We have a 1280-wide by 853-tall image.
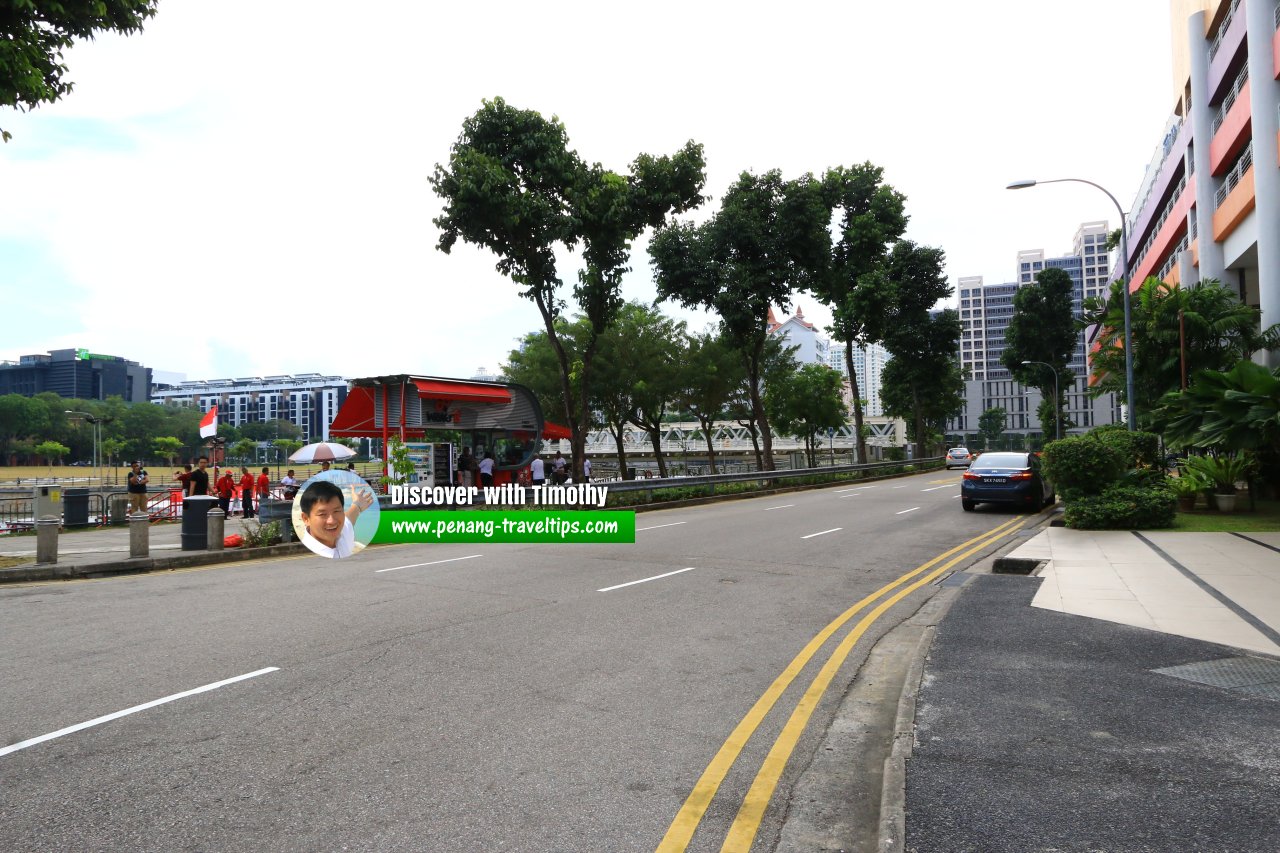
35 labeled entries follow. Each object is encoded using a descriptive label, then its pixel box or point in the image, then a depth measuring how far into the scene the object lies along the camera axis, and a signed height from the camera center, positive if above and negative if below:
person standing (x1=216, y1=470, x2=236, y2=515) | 22.14 -0.90
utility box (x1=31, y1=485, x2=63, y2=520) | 17.91 -0.98
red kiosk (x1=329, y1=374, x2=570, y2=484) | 21.77 +1.14
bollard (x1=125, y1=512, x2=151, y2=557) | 13.10 -1.30
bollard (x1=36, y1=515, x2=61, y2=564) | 12.39 -1.31
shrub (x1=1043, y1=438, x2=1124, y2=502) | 16.81 -0.43
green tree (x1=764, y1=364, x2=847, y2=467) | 55.50 +3.29
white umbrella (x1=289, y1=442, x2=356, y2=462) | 24.67 +0.09
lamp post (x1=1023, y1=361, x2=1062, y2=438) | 57.97 +2.62
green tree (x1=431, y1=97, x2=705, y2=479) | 23.94 +7.92
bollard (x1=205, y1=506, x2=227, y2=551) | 13.90 -1.26
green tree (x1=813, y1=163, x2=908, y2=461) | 42.31 +11.14
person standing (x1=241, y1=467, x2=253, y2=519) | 22.30 -1.07
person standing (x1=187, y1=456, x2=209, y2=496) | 20.20 -0.52
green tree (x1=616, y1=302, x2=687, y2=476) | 40.50 +4.98
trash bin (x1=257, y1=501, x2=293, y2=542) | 15.38 -1.14
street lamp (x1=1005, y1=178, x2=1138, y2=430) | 21.28 +2.99
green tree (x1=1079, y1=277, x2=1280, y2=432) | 22.02 +3.15
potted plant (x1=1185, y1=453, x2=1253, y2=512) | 18.34 -0.65
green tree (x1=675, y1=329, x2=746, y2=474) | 42.19 +4.05
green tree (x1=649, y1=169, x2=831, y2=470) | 34.94 +8.85
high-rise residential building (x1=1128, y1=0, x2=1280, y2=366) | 21.50 +9.69
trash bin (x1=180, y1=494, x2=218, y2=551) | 14.24 -1.21
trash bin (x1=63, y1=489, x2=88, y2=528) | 20.44 -1.28
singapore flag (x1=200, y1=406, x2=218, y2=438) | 22.46 +0.93
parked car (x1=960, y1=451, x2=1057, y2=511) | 20.53 -0.93
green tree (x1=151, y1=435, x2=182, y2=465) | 79.68 +1.21
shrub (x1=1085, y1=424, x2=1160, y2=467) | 18.33 +0.01
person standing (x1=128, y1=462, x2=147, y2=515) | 20.89 -0.80
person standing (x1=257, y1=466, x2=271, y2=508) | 22.05 -0.75
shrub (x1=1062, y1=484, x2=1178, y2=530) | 15.84 -1.33
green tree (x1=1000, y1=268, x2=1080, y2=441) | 55.16 +8.18
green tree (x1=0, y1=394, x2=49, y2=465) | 91.00 +4.72
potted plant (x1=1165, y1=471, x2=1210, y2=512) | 18.64 -1.02
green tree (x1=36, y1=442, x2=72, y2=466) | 84.38 +0.93
